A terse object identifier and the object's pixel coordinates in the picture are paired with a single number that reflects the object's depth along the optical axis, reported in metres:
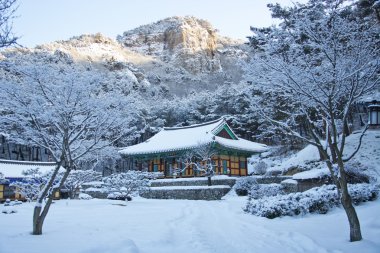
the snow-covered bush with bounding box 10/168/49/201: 18.67
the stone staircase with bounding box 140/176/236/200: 23.74
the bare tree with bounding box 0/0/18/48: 5.19
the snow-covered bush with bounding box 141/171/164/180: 21.33
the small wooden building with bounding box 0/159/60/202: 24.11
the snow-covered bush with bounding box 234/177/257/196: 23.23
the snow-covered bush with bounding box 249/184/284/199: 17.28
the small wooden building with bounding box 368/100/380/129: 12.98
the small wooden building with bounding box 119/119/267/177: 28.77
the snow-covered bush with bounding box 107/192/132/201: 21.79
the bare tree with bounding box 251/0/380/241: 6.74
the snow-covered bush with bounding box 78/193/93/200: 25.16
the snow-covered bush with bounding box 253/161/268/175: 31.66
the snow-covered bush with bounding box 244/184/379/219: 11.43
